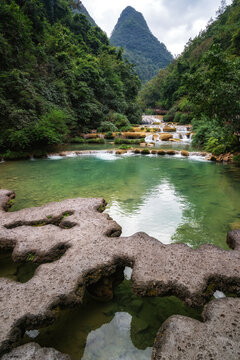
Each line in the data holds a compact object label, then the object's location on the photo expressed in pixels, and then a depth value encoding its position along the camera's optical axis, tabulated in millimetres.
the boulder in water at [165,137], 22192
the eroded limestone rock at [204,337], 1503
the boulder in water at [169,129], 26781
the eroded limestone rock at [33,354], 1523
